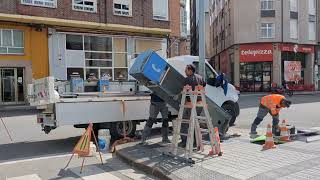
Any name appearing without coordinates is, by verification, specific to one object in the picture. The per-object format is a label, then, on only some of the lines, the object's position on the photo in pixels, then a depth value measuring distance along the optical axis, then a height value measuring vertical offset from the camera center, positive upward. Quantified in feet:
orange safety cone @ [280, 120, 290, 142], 20.34 -3.93
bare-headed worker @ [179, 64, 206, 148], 18.07 +0.19
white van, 26.20 -0.79
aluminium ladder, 17.03 -2.48
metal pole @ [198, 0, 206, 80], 20.95 +3.68
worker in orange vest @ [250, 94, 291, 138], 20.97 -1.86
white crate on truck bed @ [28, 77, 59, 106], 21.22 -0.60
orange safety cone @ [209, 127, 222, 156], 17.55 -4.32
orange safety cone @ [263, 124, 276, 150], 18.56 -4.18
